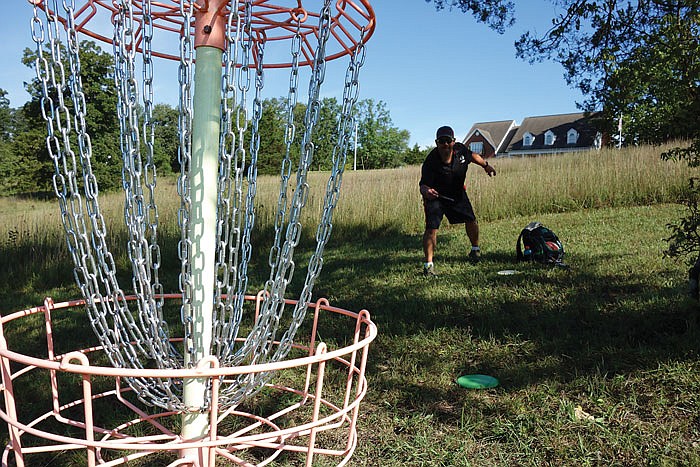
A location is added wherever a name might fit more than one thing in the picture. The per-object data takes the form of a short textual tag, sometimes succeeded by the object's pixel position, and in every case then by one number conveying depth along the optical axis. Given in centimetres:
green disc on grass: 284
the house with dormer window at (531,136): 4469
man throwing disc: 597
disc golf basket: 111
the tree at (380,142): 5756
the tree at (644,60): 327
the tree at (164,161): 2528
